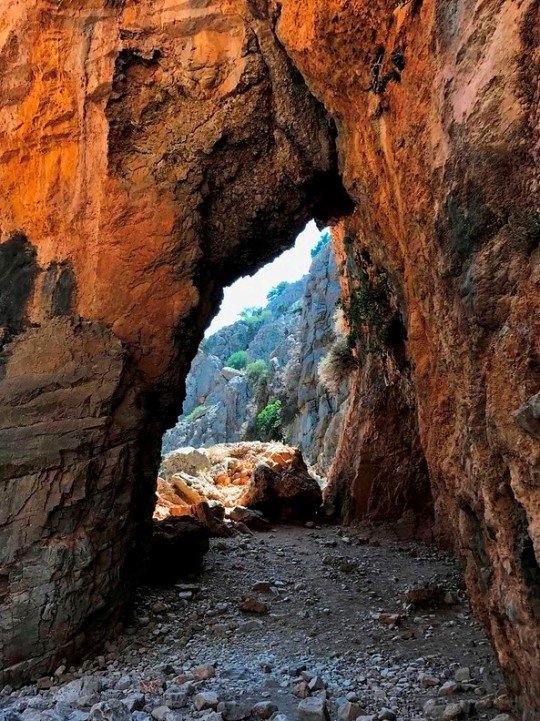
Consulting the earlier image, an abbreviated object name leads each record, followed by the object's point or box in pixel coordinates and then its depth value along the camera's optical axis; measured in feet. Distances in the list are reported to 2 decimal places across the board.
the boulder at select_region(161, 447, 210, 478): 56.29
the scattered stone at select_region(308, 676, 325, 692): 14.90
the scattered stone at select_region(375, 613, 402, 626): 20.52
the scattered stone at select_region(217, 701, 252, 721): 13.61
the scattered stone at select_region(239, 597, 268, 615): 22.67
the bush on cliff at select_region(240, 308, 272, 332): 181.68
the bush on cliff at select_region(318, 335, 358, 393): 51.42
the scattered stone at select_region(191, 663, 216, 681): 16.12
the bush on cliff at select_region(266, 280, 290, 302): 191.93
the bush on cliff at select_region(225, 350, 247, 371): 162.30
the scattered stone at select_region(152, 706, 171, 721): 13.66
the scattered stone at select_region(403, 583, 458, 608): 22.12
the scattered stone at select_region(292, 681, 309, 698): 14.65
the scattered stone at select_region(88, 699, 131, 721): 13.57
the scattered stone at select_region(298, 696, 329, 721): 13.00
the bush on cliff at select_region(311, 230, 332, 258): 140.77
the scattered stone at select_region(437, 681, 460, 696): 14.15
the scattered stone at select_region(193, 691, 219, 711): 14.06
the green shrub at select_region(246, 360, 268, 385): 119.55
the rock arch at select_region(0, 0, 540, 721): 14.05
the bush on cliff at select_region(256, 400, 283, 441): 86.33
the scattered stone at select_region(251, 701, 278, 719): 13.61
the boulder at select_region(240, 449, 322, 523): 43.34
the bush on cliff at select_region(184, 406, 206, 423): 133.69
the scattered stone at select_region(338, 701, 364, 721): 13.10
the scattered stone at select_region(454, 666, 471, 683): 14.98
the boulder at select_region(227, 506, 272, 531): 39.96
